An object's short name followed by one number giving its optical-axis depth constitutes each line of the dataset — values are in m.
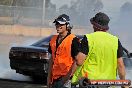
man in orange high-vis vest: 8.02
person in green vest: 7.01
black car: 16.11
